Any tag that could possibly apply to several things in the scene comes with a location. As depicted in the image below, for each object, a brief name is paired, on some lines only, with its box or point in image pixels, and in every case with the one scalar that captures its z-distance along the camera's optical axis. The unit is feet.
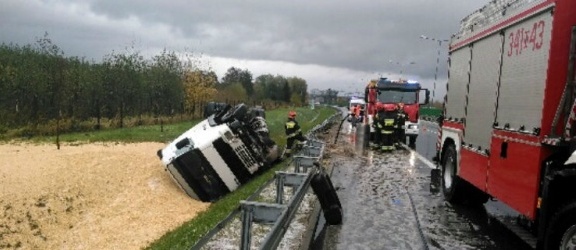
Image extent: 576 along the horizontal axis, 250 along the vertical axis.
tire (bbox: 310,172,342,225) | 26.61
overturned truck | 42.93
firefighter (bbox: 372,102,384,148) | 64.64
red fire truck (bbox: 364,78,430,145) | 76.89
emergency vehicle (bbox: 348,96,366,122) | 118.26
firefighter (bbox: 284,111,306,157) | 55.01
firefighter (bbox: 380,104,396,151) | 63.36
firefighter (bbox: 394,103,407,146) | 66.03
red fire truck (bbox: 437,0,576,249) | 17.30
